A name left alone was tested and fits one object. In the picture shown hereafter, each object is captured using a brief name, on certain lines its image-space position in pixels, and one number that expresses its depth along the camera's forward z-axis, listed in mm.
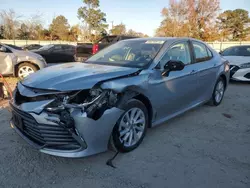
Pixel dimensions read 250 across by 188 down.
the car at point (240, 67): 7844
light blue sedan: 2400
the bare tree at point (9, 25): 36688
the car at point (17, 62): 7164
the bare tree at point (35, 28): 42531
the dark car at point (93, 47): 9773
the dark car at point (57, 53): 14598
